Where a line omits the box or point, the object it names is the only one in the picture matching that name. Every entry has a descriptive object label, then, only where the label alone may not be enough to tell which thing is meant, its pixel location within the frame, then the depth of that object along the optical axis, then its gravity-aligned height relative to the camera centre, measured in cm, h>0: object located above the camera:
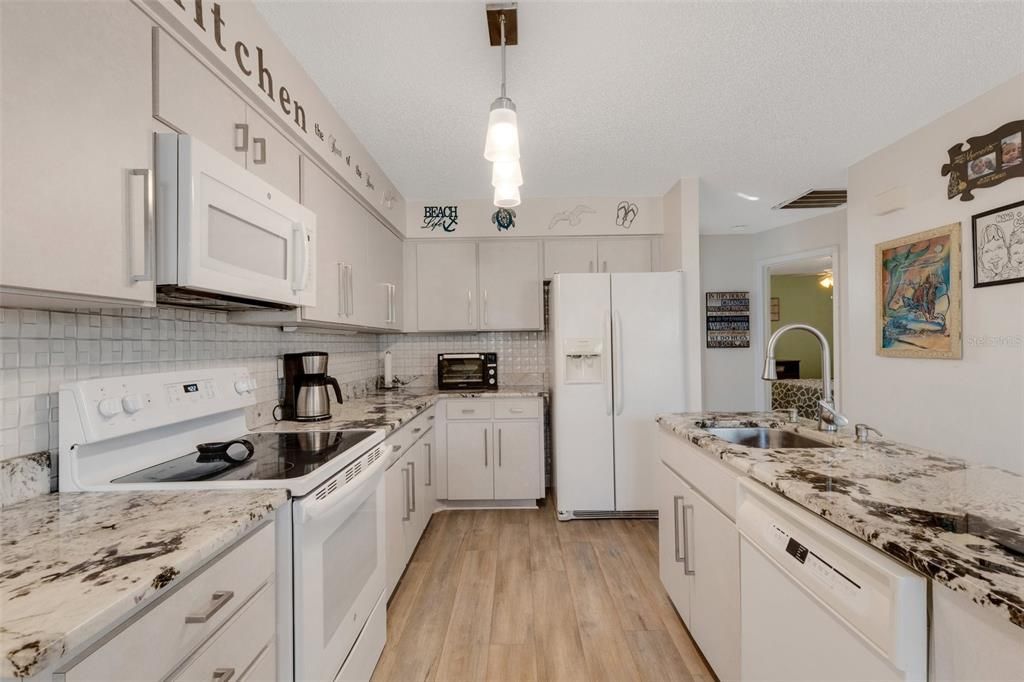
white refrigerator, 320 -27
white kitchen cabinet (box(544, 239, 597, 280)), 371 +75
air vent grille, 367 +124
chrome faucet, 160 -15
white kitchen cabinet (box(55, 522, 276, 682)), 67 -50
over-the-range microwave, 110 +33
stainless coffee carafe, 215 -18
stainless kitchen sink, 183 -38
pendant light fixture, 151 +72
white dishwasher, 77 -53
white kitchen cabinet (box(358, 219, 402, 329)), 288 +50
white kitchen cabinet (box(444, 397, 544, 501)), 340 -78
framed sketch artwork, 201 +46
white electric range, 116 -35
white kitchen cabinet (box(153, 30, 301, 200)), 116 +72
